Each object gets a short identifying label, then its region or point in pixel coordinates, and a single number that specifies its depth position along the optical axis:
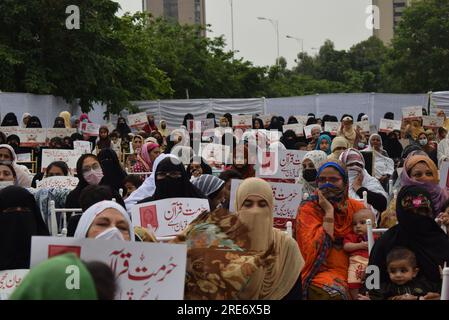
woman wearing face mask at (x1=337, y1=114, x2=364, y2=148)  18.48
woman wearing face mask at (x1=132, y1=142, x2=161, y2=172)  14.59
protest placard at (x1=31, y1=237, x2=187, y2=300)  4.59
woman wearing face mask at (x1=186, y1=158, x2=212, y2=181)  12.13
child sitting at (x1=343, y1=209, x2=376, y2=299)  7.11
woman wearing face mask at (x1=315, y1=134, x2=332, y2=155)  15.14
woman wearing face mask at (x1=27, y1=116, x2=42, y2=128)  20.94
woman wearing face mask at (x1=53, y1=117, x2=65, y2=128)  21.52
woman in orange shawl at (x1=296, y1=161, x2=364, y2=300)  7.10
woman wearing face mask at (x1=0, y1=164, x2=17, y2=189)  9.71
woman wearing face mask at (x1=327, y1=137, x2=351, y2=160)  12.89
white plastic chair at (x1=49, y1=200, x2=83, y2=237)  8.68
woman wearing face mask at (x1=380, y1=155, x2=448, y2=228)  8.35
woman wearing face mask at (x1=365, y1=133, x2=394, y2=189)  14.50
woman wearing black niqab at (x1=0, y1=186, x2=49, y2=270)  6.83
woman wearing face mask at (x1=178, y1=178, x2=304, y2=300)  4.96
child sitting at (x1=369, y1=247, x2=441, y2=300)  6.07
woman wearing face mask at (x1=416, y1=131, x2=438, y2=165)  16.19
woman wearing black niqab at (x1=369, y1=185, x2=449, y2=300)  6.31
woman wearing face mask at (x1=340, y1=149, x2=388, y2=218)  9.84
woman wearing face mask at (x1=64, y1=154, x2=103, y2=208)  9.88
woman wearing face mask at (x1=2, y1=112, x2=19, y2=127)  22.58
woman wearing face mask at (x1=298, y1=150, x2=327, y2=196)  9.85
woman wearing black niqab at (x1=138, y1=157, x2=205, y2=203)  8.62
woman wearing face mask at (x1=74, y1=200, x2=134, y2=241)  5.31
